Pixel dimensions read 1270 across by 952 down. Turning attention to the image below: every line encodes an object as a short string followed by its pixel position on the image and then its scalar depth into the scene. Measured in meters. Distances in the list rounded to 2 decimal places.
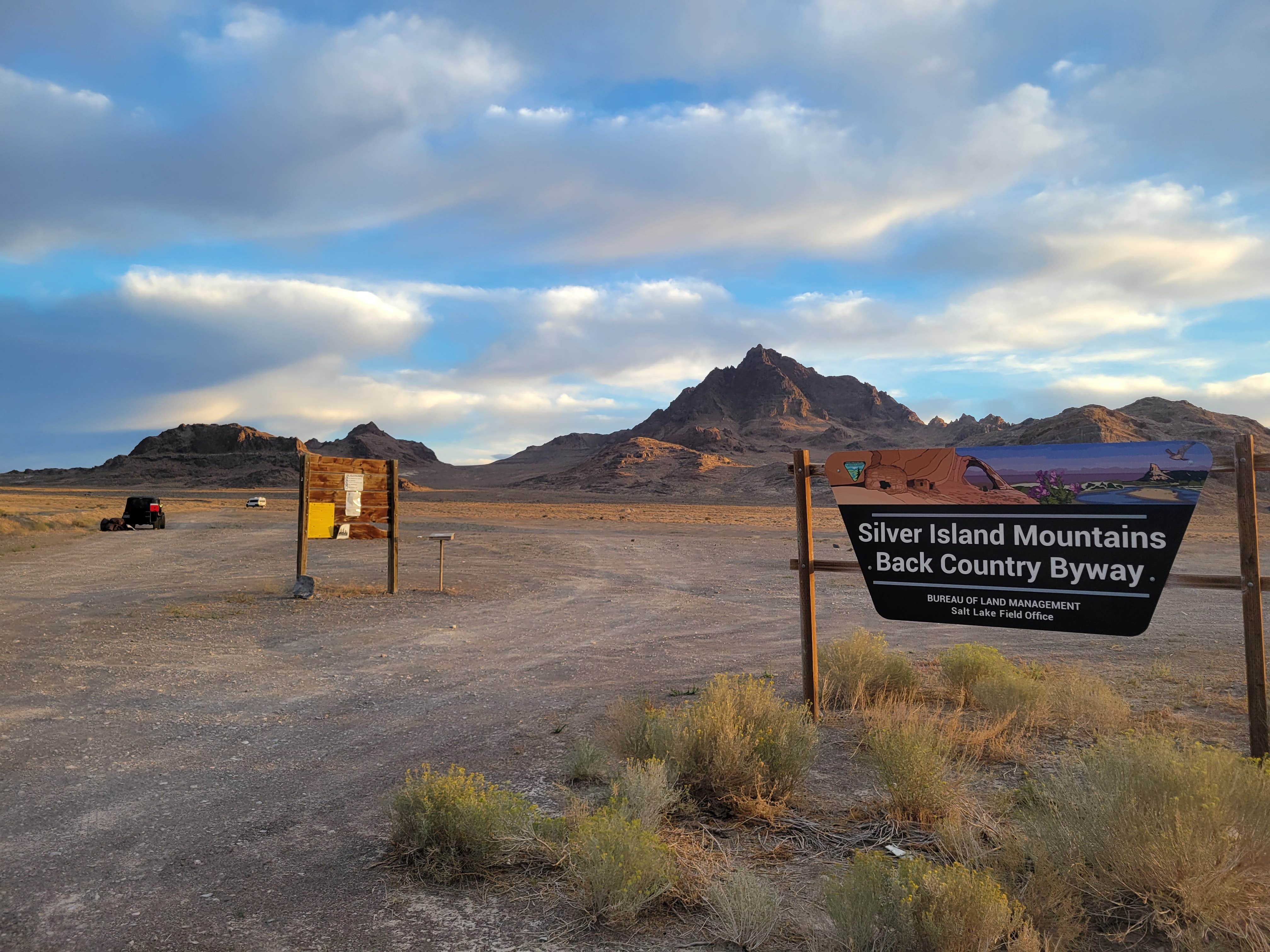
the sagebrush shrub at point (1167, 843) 3.41
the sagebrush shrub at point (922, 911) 3.12
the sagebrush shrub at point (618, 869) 3.67
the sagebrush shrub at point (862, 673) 7.68
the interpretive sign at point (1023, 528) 5.48
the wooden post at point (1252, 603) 5.27
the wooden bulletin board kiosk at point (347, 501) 14.88
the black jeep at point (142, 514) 36.22
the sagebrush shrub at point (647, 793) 4.39
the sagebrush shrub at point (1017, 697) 6.69
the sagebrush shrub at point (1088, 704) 6.47
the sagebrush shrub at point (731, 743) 5.08
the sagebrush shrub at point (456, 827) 4.20
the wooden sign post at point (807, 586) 6.93
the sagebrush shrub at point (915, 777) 4.72
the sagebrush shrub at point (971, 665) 7.56
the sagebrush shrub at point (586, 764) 5.50
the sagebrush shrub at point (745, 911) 3.49
